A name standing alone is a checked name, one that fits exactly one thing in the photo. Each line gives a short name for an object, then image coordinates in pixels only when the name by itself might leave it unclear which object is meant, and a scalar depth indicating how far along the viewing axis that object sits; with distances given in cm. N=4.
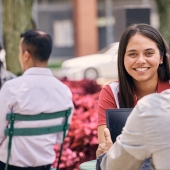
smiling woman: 379
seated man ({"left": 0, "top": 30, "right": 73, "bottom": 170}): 522
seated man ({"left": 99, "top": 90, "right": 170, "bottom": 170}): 262
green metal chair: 516
